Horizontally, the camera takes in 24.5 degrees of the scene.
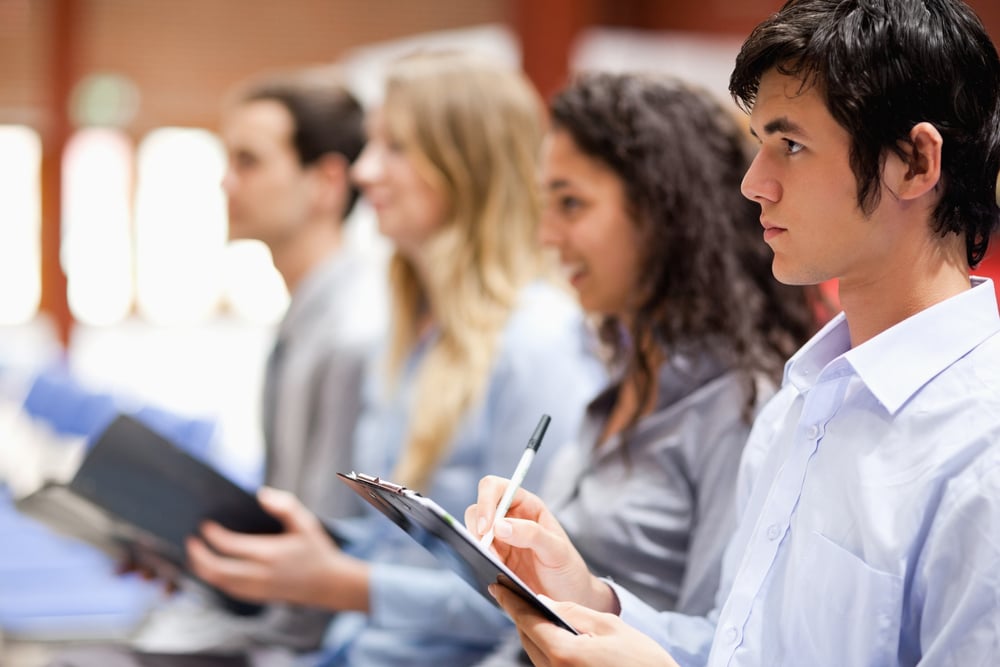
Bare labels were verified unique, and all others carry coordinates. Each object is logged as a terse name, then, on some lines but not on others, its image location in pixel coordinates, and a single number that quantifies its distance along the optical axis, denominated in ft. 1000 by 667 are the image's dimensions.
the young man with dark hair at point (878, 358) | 5.88
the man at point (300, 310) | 10.05
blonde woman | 8.99
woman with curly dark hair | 7.64
